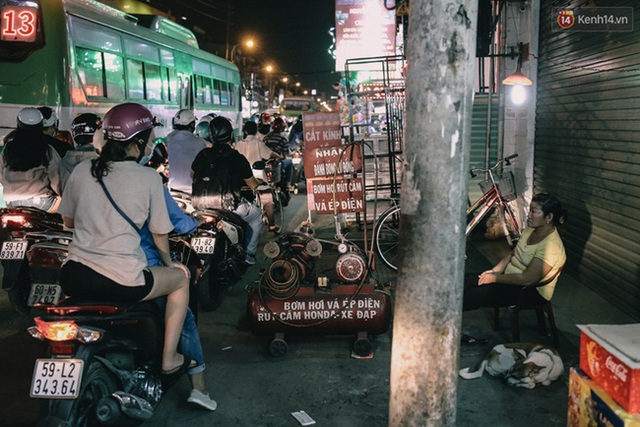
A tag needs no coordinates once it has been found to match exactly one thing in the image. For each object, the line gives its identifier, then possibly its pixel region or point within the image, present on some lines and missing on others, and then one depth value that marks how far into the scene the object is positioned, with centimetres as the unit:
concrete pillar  296
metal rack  863
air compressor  529
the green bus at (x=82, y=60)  937
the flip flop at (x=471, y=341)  552
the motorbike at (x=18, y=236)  588
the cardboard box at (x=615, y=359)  291
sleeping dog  462
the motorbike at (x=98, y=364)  337
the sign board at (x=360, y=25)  2014
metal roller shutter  605
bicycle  741
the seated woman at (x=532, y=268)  523
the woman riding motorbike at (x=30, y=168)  623
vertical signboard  623
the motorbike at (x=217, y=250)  631
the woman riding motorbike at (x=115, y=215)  364
